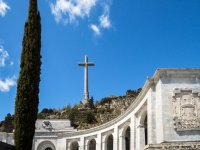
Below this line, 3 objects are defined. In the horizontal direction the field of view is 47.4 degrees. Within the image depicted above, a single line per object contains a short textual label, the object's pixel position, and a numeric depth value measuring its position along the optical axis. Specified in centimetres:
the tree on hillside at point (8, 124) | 4383
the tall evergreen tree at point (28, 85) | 1592
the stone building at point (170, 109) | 1430
